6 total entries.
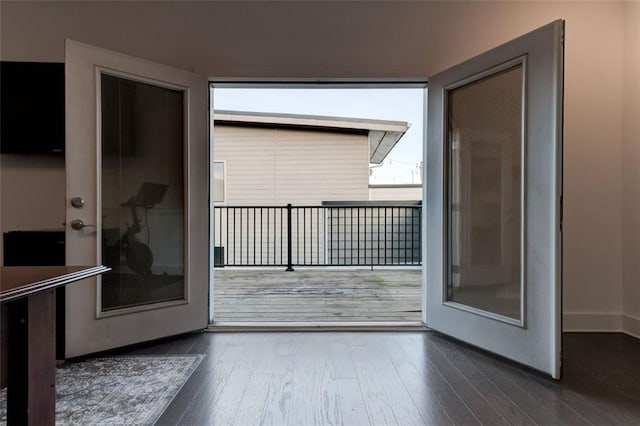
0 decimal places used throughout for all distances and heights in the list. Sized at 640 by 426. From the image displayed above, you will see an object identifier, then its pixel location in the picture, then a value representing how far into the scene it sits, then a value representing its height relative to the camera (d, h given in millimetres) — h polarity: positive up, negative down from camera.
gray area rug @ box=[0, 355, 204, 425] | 1537 -892
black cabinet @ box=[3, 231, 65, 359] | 2148 -229
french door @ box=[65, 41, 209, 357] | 2135 +91
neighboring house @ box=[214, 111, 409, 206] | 6828 +915
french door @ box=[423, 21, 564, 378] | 1896 +74
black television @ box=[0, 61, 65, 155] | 2389 +686
